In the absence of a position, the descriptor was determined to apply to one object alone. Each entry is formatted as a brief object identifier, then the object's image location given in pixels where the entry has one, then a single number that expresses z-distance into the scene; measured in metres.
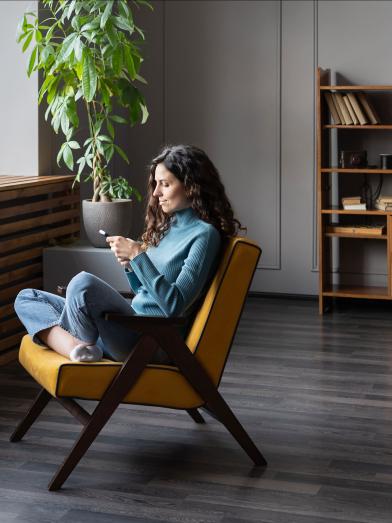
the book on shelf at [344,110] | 6.01
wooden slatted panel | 4.87
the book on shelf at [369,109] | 5.99
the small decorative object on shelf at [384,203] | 6.05
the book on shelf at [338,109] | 6.04
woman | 3.15
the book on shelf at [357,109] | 5.98
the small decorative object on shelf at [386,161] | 6.04
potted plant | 4.87
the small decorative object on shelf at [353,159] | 6.08
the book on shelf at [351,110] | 6.01
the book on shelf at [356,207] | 6.12
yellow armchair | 3.09
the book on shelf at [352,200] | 6.13
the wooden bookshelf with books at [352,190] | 6.02
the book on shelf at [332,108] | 6.04
